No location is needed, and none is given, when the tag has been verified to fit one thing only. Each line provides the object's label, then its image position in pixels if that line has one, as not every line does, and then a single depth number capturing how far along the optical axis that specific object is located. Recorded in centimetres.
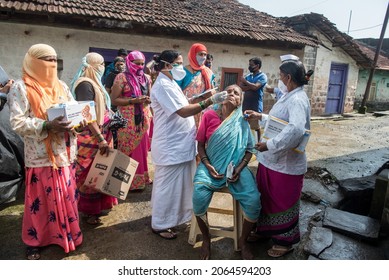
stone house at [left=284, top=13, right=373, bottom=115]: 1223
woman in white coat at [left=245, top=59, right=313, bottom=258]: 258
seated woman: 272
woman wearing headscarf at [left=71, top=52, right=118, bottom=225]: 314
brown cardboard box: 310
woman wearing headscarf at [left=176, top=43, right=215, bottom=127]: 417
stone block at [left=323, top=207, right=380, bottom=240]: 293
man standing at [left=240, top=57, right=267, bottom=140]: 582
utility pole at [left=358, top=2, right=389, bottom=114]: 1356
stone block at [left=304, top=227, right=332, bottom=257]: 271
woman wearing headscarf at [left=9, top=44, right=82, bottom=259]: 247
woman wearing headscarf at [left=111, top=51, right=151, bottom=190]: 400
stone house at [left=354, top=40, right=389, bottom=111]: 1725
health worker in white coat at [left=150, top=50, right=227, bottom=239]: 294
